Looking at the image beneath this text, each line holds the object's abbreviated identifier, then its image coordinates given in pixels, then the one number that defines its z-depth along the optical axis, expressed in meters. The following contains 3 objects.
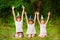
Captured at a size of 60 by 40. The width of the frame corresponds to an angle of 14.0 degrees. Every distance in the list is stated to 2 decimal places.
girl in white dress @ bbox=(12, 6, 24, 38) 6.56
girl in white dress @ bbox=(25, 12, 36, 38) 6.54
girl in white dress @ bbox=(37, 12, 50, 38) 6.56
